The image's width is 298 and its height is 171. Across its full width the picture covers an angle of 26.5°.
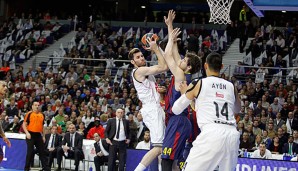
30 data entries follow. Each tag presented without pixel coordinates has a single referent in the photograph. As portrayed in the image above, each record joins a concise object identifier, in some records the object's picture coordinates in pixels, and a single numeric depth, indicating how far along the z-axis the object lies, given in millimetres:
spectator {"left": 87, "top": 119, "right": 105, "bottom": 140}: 20344
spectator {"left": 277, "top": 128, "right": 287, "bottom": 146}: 19231
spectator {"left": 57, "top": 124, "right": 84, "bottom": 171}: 18953
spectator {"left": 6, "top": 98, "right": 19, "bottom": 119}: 24375
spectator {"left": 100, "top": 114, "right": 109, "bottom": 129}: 21181
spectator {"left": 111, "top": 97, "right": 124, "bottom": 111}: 23838
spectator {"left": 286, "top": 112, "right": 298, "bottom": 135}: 20936
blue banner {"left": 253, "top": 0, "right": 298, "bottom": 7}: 14578
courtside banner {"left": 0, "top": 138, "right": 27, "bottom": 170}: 19312
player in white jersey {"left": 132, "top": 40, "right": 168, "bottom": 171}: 10977
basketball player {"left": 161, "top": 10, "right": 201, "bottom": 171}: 9883
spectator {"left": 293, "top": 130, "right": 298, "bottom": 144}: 18945
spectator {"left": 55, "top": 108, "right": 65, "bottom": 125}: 22750
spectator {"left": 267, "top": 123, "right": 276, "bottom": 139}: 19886
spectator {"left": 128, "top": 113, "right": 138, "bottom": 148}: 20291
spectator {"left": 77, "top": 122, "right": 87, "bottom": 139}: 20388
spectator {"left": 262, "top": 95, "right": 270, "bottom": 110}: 22516
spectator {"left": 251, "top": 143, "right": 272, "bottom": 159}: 17359
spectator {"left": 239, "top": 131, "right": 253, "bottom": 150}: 18781
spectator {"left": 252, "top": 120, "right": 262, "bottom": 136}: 20016
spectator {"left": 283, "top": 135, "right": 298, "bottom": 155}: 18458
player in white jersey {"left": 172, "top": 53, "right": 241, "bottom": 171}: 8219
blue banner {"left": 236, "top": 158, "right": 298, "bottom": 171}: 16016
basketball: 10789
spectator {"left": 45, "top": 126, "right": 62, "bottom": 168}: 19453
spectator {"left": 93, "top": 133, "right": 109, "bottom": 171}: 18500
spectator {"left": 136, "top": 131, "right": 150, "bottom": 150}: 18547
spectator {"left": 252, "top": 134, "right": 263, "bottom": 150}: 18800
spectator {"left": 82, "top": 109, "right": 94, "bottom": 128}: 22169
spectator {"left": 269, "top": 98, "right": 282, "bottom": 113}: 22328
